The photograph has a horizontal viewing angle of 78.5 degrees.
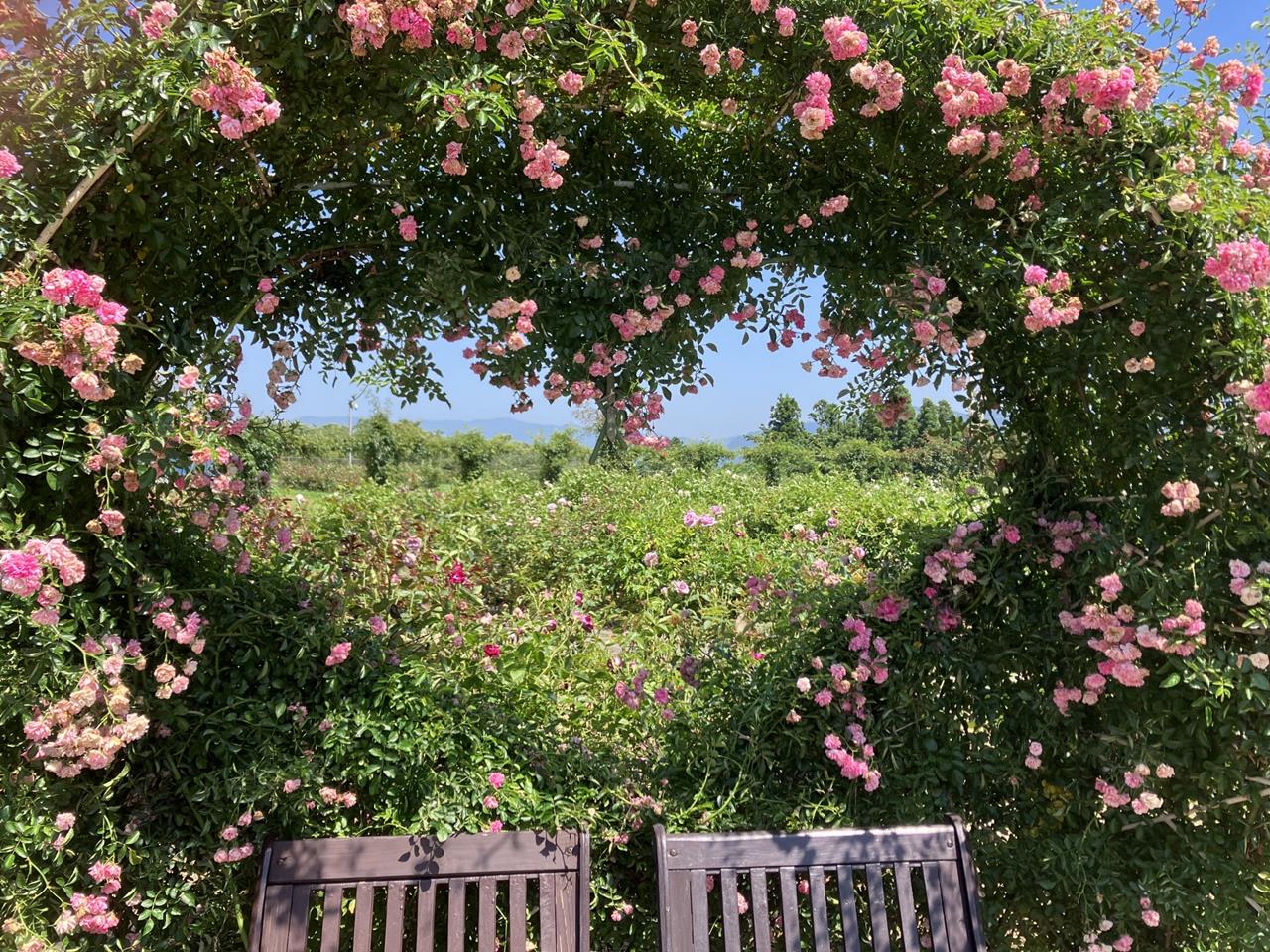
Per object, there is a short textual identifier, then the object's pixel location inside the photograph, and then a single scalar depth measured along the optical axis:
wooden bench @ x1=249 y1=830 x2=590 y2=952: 1.91
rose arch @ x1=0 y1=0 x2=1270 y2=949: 1.73
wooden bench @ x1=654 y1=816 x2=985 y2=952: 1.95
